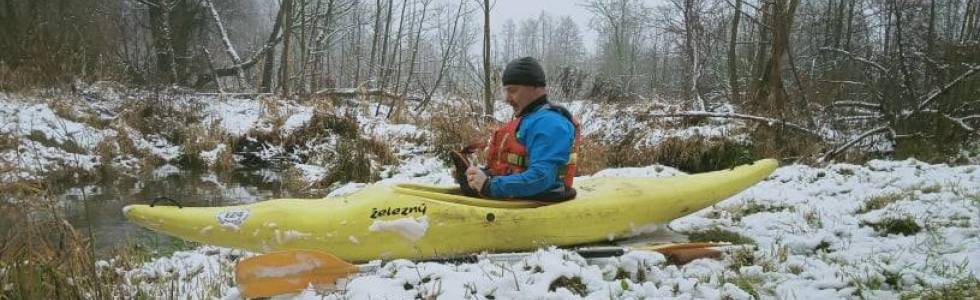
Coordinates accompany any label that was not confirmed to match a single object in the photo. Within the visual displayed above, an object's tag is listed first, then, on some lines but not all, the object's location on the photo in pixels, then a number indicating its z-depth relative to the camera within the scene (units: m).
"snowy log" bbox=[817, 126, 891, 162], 7.22
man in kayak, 3.48
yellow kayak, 3.38
